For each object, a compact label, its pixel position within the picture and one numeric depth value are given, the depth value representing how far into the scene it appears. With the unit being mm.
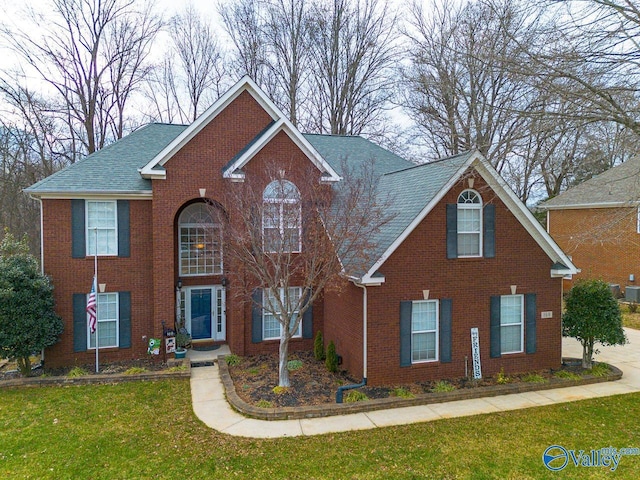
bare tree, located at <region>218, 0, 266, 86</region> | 26984
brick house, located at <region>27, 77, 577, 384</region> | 10438
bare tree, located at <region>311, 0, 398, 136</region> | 26800
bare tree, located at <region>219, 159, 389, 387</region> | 9688
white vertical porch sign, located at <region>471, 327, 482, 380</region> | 10250
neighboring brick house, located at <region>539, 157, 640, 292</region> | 21297
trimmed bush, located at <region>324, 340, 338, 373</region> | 11328
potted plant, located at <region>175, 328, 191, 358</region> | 12711
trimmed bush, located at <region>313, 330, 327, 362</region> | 12578
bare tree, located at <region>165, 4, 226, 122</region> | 27078
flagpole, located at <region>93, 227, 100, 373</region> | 11664
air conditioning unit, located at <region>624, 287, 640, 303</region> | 20153
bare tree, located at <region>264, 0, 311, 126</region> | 26703
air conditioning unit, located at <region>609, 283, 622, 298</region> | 21102
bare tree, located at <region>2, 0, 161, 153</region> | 22577
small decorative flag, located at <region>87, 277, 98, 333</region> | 11484
